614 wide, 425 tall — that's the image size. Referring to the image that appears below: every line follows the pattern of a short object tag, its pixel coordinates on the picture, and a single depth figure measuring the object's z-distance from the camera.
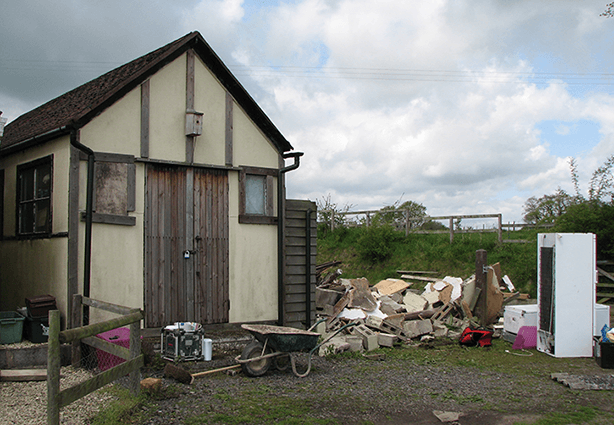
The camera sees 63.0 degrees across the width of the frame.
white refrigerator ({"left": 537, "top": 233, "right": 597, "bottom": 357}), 9.41
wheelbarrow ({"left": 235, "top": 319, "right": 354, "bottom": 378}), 7.08
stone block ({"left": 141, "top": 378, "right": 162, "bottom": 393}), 5.80
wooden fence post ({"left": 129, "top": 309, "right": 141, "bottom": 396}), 5.64
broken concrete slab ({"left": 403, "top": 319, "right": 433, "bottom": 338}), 11.02
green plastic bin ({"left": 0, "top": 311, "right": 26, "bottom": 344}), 7.36
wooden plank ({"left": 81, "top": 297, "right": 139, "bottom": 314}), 5.88
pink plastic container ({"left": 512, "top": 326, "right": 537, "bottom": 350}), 10.20
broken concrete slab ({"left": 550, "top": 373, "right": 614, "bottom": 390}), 7.09
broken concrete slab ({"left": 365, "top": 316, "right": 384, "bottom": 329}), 11.00
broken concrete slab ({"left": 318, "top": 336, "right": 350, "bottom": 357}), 9.09
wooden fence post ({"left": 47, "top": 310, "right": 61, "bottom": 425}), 4.32
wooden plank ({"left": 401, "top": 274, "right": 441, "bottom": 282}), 16.39
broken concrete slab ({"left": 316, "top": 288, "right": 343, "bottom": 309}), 12.19
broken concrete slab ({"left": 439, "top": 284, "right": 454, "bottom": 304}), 13.19
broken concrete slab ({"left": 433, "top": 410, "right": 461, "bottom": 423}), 5.58
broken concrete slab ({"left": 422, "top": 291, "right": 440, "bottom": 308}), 13.22
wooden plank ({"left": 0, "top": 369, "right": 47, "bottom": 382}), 6.21
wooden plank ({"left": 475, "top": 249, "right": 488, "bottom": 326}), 12.16
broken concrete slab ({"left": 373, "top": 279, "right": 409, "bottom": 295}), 14.68
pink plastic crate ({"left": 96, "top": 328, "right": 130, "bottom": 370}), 6.89
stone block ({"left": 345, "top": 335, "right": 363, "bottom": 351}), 9.51
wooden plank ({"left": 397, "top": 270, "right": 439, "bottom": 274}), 18.16
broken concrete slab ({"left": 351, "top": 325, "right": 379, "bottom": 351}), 9.80
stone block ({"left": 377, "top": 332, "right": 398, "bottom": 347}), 10.09
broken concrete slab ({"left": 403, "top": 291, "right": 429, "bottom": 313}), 12.95
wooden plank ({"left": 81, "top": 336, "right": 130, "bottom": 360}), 5.64
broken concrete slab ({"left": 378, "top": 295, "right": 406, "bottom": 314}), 12.62
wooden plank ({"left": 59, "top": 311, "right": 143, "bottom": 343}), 4.50
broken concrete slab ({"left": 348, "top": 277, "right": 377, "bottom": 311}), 12.04
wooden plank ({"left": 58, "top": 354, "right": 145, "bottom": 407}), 4.41
